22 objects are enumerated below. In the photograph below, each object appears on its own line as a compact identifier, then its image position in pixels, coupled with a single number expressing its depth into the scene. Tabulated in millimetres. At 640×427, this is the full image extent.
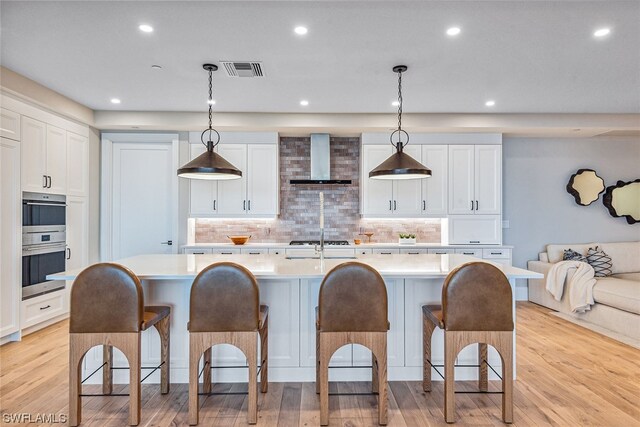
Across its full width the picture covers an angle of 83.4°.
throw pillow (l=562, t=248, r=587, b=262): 4748
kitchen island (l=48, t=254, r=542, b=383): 2609
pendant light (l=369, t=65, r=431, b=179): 2901
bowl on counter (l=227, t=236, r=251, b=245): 4965
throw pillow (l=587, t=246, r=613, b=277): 4676
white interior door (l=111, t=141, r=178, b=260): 4945
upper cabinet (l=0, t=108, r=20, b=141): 3342
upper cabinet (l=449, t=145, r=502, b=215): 5062
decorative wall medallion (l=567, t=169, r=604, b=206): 5414
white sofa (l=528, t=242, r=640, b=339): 3557
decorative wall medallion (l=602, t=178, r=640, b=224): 5410
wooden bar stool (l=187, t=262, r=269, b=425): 2039
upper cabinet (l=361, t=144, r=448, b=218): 5070
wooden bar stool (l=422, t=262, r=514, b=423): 2064
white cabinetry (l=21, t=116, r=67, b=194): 3645
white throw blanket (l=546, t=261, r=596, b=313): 4027
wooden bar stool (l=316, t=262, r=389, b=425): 2039
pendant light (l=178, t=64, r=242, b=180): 2807
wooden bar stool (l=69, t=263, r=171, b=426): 2014
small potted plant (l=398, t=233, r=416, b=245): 5094
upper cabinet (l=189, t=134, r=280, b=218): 5020
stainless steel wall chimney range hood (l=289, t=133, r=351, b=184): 5125
